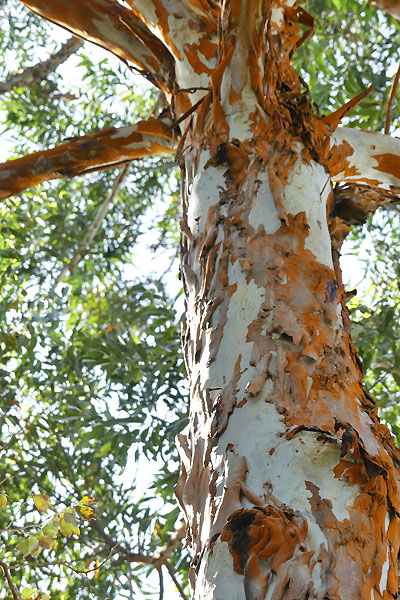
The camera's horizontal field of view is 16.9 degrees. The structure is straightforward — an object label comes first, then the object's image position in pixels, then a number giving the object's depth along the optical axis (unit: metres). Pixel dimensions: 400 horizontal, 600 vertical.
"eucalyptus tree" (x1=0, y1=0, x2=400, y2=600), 2.63
